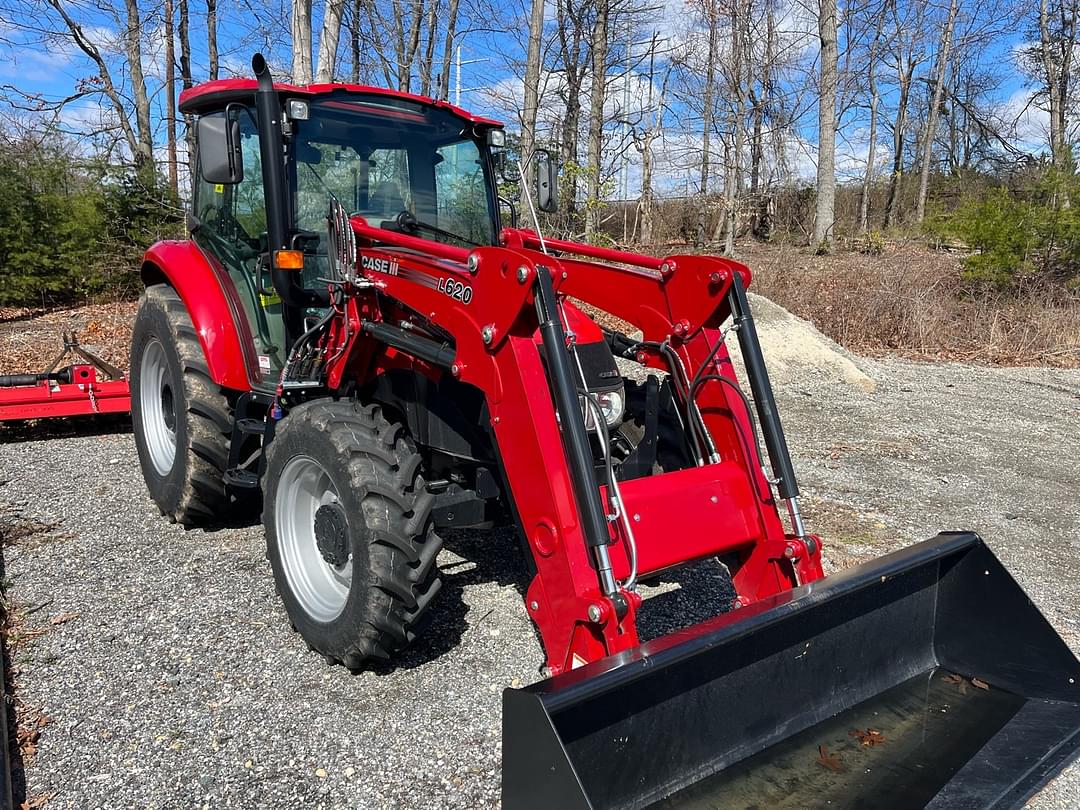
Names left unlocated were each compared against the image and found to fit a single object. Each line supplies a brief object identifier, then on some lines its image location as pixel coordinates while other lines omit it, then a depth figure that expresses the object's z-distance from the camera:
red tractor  2.51
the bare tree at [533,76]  15.12
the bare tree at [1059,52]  24.78
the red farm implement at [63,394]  6.43
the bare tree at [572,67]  18.31
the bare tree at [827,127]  20.20
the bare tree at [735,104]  22.31
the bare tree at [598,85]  16.78
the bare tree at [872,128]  23.17
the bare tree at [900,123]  28.44
